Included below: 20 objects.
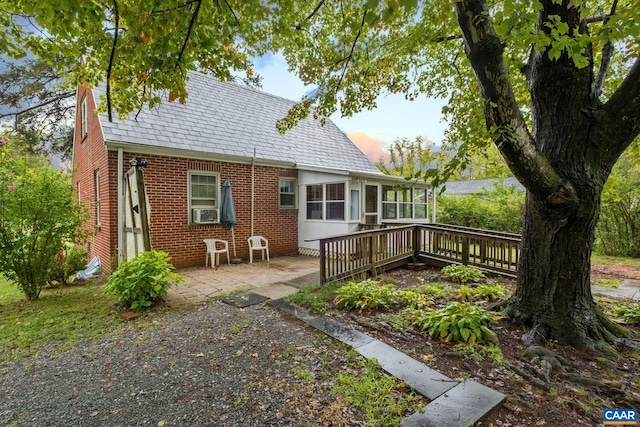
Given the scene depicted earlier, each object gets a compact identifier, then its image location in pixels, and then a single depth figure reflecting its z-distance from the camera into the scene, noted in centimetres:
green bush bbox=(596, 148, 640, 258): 909
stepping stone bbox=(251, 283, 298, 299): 529
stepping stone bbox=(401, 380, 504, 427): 210
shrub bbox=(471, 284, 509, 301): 482
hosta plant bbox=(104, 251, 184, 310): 462
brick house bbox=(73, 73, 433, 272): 725
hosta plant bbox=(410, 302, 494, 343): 339
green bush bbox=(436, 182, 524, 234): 1212
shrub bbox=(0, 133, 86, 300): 529
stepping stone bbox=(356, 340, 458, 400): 254
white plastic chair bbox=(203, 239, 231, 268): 781
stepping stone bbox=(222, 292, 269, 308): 483
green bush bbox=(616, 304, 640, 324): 393
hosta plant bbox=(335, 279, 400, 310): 445
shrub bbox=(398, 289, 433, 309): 447
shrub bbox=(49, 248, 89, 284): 693
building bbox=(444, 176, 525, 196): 3089
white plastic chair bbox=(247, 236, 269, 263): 859
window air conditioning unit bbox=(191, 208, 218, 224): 797
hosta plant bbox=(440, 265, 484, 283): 602
